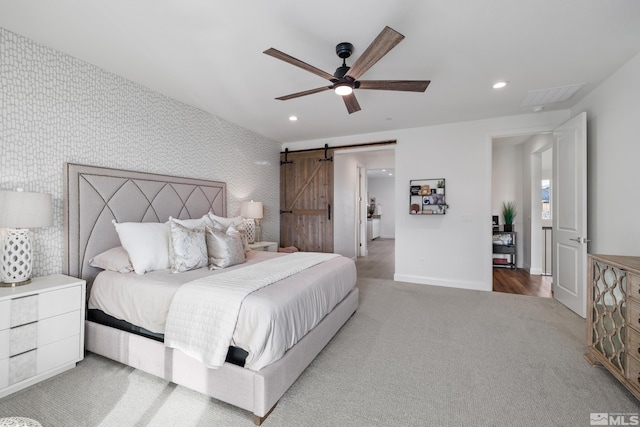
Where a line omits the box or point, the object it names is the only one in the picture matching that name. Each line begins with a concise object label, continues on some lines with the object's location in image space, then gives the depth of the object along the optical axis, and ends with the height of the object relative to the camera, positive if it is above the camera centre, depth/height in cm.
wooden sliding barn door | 540 +20
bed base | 163 -105
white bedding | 164 -67
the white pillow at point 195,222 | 287 -13
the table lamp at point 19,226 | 193 -11
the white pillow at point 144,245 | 243 -31
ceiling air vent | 312 +137
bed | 167 -74
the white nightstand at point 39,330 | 182 -85
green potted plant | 582 -8
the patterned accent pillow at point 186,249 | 248 -35
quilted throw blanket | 168 -67
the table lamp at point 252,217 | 450 -11
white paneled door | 312 -4
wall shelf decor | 451 +22
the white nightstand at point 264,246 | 435 -58
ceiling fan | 184 +106
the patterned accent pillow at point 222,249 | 269 -39
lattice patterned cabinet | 178 -76
